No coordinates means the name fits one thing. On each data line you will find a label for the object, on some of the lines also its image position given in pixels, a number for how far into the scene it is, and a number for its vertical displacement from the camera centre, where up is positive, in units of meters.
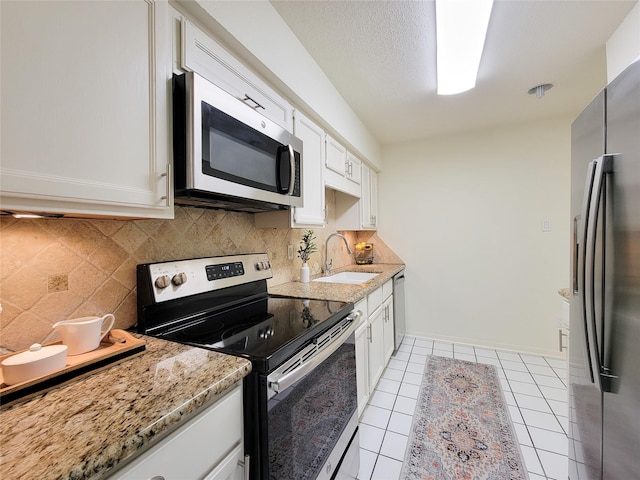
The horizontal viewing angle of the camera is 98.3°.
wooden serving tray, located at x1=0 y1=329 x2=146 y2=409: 0.59 -0.32
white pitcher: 0.75 -0.26
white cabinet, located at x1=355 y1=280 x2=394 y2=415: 1.77 -0.77
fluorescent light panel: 1.36 +1.13
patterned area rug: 1.45 -1.21
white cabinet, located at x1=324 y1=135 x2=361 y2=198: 2.16 +0.59
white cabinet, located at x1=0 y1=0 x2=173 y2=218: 0.58 +0.33
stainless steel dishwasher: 2.77 -0.74
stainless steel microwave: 0.93 +0.35
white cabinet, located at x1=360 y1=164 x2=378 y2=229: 3.00 +0.44
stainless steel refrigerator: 0.81 -0.15
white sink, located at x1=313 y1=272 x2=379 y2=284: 2.43 -0.37
